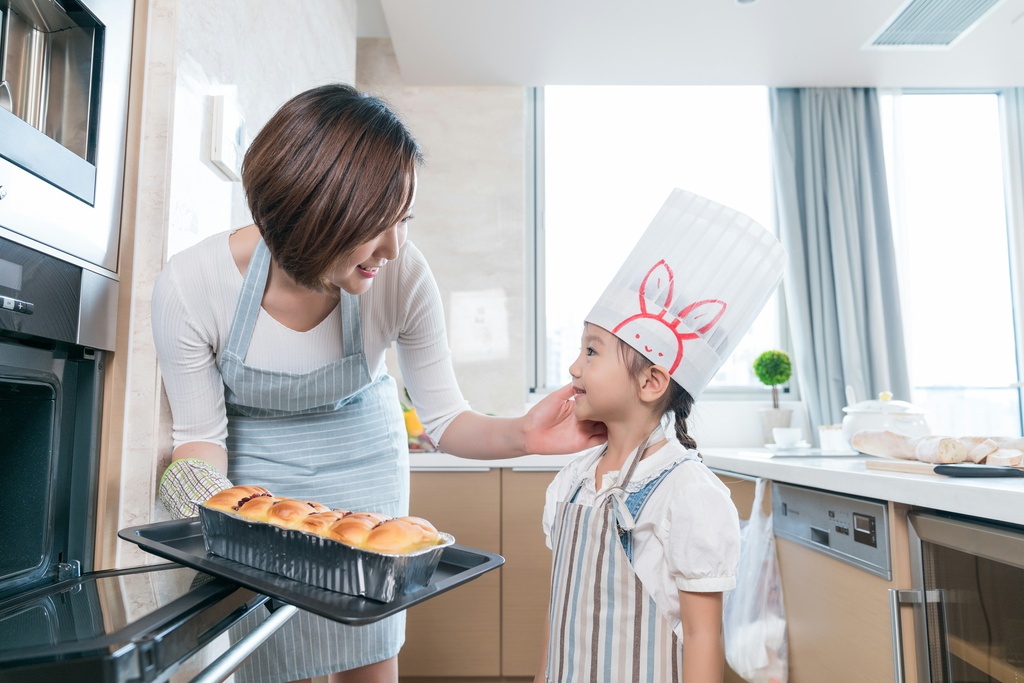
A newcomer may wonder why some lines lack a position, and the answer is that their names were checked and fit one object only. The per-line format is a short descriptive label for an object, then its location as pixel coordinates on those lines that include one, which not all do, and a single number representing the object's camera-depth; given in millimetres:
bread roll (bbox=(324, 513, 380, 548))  658
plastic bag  1563
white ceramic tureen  1948
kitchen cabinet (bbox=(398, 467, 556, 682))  2332
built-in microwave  844
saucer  2463
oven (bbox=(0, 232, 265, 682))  476
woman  907
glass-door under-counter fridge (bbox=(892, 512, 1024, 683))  896
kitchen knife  1078
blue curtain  3080
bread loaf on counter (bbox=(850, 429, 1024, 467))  1182
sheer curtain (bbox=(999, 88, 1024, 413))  3293
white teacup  2473
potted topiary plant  2945
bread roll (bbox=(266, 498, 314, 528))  698
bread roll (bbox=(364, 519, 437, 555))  635
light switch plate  1380
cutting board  1206
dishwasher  1176
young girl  978
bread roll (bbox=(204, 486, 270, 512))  739
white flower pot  2969
